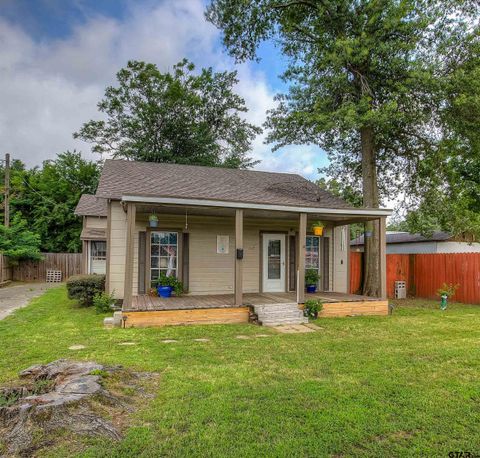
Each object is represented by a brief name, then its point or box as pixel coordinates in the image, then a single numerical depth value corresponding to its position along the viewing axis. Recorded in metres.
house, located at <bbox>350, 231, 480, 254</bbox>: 19.13
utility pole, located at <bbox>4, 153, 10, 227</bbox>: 20.25
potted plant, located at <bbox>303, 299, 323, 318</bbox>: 8.84
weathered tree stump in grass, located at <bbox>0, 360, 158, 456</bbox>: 2.91
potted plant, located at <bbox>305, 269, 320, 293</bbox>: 11.36
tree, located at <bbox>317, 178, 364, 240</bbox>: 14.80
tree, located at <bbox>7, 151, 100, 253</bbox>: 22.92
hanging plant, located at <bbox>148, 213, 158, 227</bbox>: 8.71
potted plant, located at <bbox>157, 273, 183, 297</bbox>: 9.71
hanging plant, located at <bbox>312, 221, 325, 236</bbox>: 10.17
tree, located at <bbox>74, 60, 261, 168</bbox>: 25.39
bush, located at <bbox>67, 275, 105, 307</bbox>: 10.02
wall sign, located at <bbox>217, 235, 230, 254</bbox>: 10.91
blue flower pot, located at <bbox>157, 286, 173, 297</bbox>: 9.68
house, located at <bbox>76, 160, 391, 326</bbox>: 8.30
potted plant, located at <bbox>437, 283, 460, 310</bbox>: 10.59
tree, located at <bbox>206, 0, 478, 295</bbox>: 10.94
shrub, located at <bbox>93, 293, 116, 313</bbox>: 9.11
